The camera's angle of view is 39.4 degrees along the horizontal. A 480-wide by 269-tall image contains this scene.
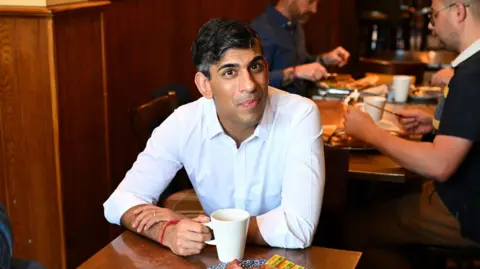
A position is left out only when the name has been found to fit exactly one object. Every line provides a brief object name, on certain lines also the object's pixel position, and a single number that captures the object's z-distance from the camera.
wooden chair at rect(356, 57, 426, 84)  3.86
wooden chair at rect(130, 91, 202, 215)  2.53
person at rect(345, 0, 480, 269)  2.18
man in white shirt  1.78
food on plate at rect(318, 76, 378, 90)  3.39
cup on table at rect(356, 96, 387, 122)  2.75
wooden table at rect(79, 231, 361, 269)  1.60
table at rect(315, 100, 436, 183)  2.29
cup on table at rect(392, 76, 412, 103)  3.17
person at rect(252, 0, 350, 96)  3.61
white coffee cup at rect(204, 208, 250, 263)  1.55
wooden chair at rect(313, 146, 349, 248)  2.09
